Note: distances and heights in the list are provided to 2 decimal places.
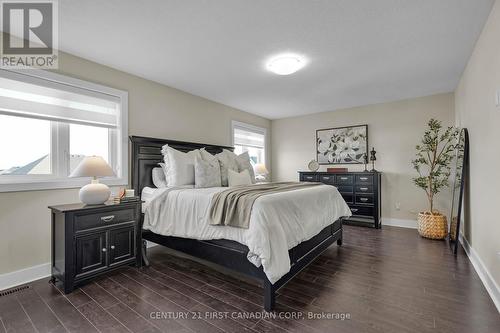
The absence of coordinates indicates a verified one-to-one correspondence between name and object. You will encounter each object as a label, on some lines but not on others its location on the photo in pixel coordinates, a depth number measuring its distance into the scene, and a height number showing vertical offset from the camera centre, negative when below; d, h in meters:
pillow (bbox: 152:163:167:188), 3.37 -0.16
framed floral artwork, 4.99 +0.48
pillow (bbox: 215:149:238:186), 3.46 +0.06
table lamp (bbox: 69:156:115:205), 2.34 -0.08
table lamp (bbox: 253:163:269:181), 5.21 -0.09
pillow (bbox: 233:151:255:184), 3.87 +0.05
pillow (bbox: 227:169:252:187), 3.35 -0.16
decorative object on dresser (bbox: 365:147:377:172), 4.71 +0.20
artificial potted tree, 3.63 -0.05
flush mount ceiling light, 2.83 +1.26
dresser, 4.44 -0.51
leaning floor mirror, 3.04 -0.21
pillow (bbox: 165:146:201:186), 3.17 -0.02
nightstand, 2.18 -0.72
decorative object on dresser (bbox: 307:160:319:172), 5.45 +0.04
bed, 2.05 -0.81
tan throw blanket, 2.04 -0.35
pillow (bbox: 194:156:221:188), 3.12 -0.09
